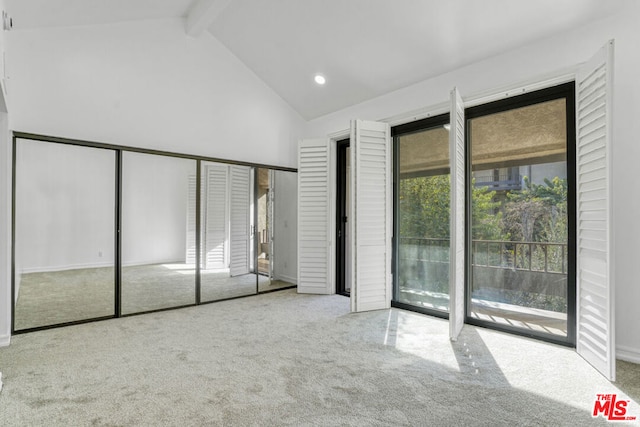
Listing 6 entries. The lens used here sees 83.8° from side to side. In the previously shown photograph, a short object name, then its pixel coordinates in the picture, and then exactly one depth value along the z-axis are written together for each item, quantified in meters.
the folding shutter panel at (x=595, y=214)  2.32
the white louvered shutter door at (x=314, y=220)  4.89
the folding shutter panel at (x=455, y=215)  3.01
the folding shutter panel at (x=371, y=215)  4.04
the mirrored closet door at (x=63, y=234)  3.26
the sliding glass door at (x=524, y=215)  2.98
